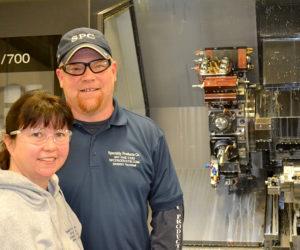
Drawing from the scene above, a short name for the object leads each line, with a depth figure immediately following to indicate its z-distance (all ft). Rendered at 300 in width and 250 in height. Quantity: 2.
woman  5.74
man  7.27
